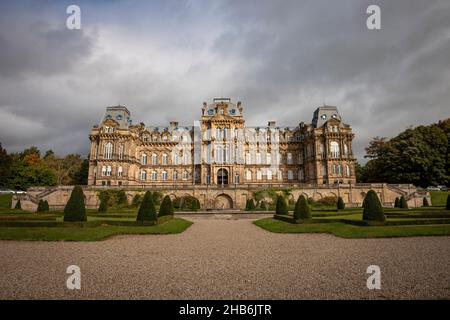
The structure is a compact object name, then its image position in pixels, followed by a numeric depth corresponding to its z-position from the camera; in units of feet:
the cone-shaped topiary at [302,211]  63.93
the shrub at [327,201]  136.18
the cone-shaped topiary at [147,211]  61.26
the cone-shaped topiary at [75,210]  54.85
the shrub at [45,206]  103.02
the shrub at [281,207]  86.17
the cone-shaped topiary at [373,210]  54.26
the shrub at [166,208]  79.44
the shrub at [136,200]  134.62
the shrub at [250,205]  121.57
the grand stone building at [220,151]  160.15
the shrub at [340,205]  102.83
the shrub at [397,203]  111.53
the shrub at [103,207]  98.03
